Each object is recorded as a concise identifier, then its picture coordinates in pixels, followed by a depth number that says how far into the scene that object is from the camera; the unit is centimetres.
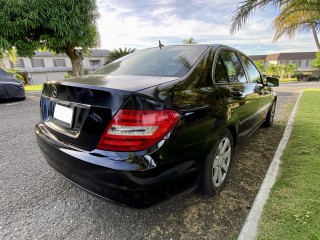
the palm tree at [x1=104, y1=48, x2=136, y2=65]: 2284
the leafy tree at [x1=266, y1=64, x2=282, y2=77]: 4128
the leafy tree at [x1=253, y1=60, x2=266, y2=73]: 3758
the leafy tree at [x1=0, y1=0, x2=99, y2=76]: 773
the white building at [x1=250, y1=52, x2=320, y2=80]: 5312
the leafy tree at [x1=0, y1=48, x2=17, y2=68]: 873
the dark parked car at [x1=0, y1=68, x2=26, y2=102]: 744
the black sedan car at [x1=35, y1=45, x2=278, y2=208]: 142
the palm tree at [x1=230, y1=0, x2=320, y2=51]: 439
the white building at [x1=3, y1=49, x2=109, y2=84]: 3562
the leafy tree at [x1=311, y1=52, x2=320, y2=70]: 3811
